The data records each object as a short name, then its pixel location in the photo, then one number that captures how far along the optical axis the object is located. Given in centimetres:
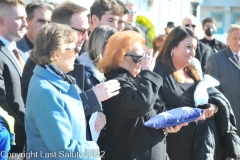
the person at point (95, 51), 611
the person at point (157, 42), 1172
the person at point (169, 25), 1563
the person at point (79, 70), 527
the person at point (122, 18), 896
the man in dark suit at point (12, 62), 558
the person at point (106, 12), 865
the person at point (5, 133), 468
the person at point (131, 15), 1239
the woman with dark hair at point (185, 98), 709
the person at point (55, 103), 445
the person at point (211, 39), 1456
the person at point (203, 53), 1293
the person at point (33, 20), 780
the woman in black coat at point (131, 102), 568
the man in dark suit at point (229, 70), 998
